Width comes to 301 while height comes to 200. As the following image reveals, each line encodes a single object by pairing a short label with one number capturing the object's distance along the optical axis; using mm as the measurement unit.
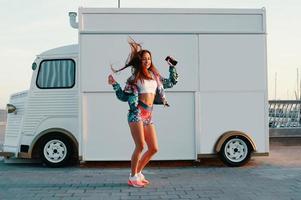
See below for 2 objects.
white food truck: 8422
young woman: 6395
